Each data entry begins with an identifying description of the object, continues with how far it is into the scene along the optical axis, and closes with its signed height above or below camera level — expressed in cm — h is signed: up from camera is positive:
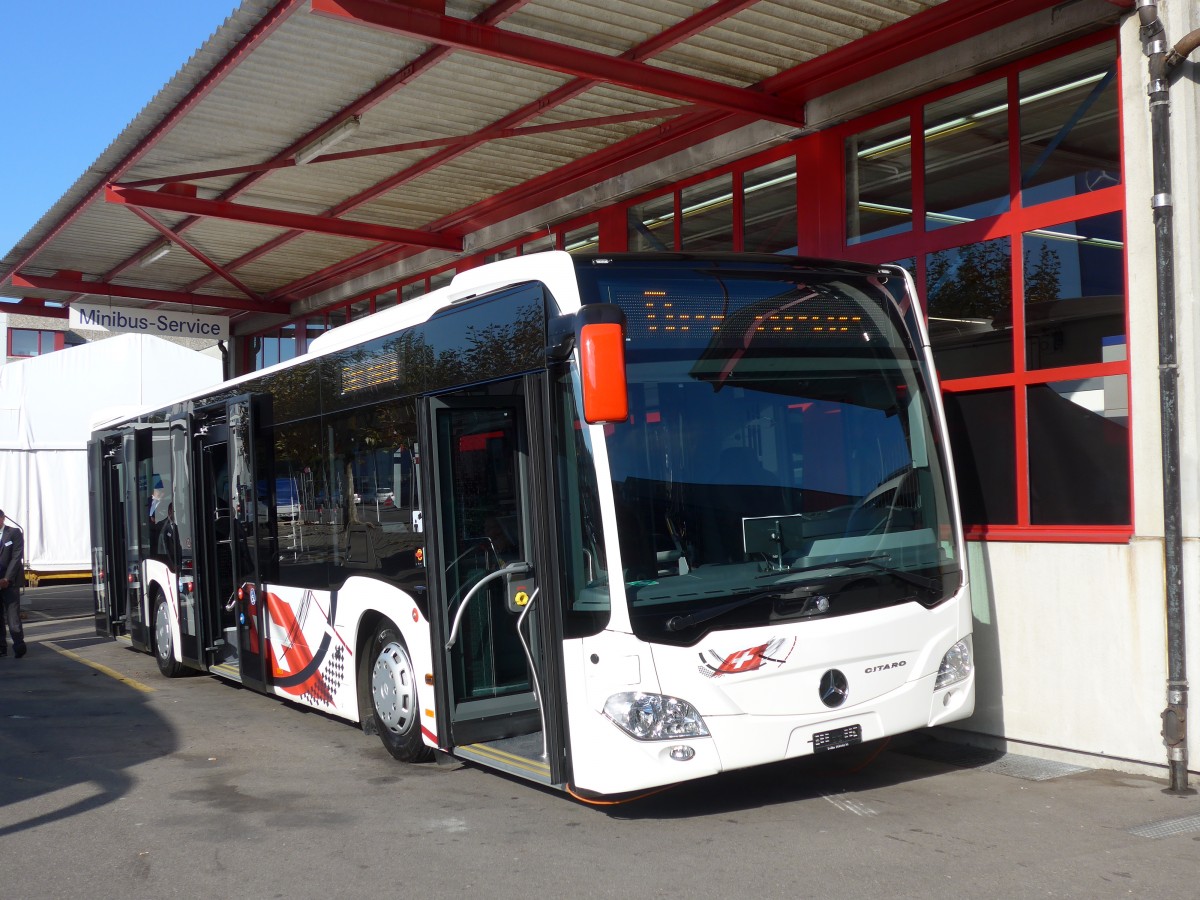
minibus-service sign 1680 +214
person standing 1403 -121
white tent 2767 +97
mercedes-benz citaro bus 584 -36
